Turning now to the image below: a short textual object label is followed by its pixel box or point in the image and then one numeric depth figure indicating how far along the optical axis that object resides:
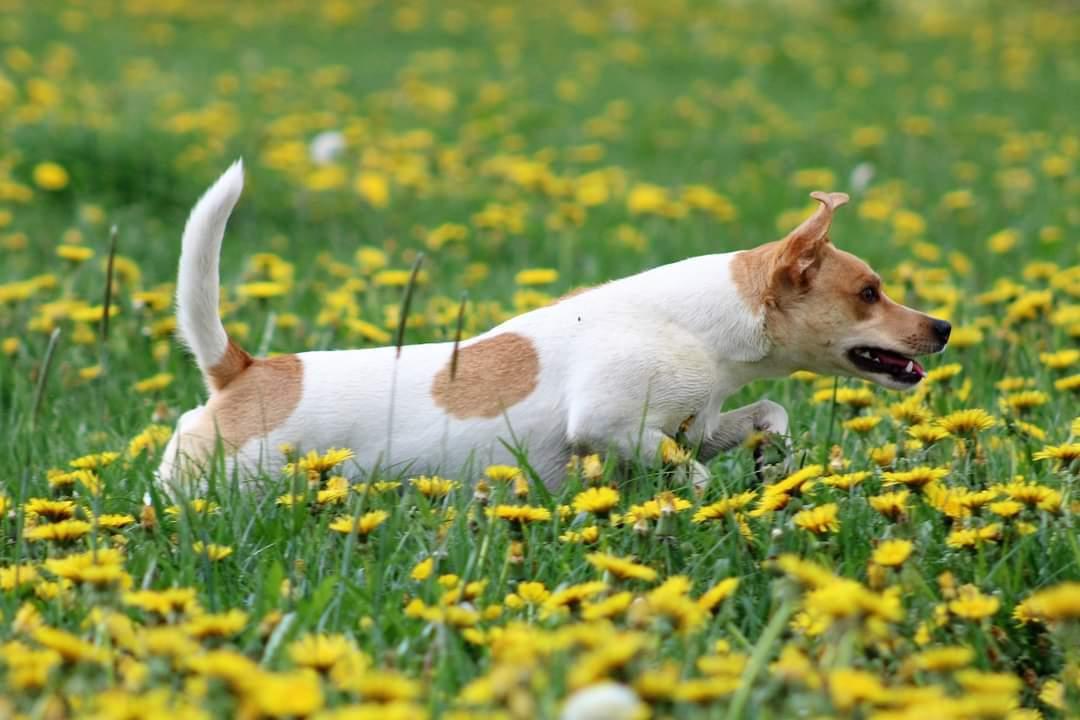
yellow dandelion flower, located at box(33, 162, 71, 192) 12.34
